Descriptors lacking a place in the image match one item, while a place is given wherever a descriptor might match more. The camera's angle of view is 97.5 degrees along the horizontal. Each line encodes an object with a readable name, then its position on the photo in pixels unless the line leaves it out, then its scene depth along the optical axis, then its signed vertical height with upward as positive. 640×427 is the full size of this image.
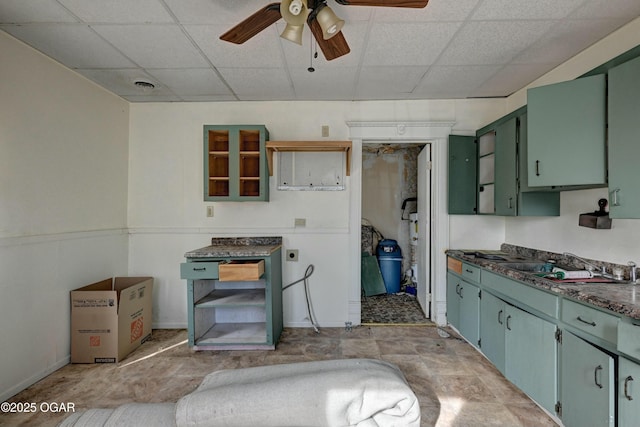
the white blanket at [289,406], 0.76 -0.53
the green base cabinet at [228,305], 2.54 -0.82
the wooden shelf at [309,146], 2.72 +0.70
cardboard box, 2.33 -0.93
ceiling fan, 1.38 +1.04
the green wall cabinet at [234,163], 2.84 +0.55
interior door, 3.21 -0.17
